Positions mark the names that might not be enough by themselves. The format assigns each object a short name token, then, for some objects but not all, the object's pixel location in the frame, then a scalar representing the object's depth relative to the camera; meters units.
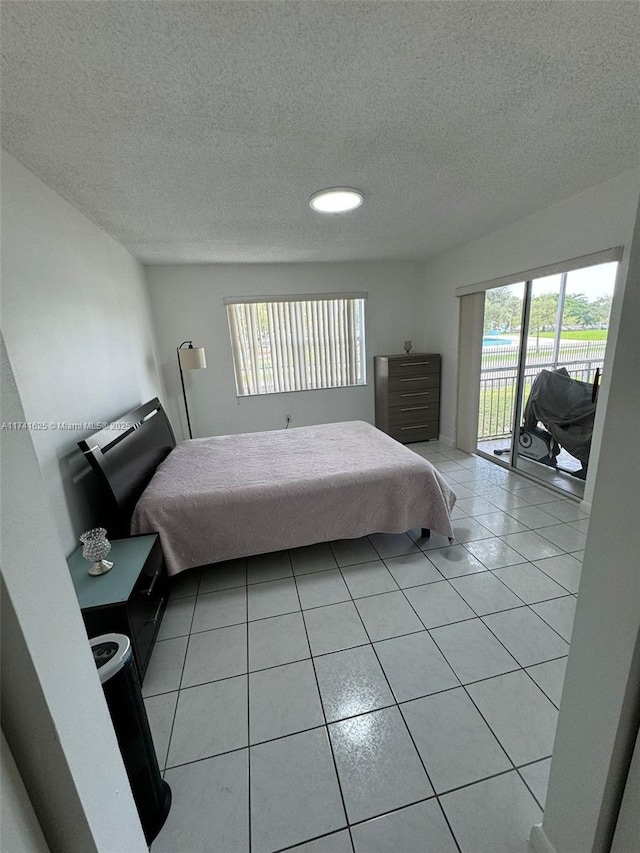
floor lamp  3.80
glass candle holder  1.60
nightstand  1.41
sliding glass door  2.84
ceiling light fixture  2.22
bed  2.06
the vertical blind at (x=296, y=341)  4.42
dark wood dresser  4.47
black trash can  1.03
